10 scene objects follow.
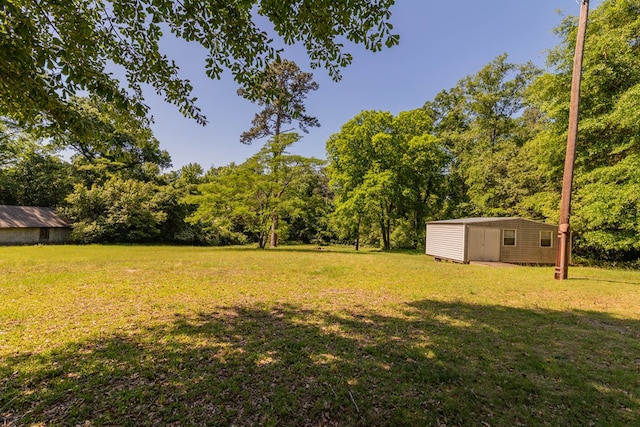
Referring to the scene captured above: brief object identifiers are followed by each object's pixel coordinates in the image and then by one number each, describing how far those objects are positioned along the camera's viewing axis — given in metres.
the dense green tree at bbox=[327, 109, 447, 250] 22.69
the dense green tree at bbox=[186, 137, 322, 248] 20.12
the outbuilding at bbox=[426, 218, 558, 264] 14.54
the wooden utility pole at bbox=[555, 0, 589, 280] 9.09
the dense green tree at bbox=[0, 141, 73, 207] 27.30
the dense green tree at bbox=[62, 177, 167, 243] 24.36
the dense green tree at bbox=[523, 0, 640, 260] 11.68
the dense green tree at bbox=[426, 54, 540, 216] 20.64
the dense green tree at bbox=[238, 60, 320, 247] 20.92
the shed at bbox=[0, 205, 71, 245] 22.75
